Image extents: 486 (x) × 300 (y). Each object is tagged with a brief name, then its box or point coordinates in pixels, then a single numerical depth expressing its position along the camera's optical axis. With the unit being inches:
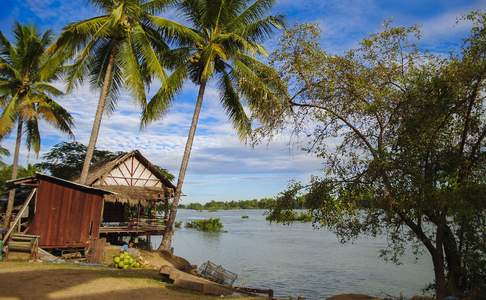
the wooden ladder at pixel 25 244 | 604.7
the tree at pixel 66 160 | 1370.6
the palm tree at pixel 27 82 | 973.2
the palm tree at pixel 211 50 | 774.5
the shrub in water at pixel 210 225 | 2242.9
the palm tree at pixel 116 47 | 741.9
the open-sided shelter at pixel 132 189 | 953.5
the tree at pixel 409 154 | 398.0
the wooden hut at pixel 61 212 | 668.1
